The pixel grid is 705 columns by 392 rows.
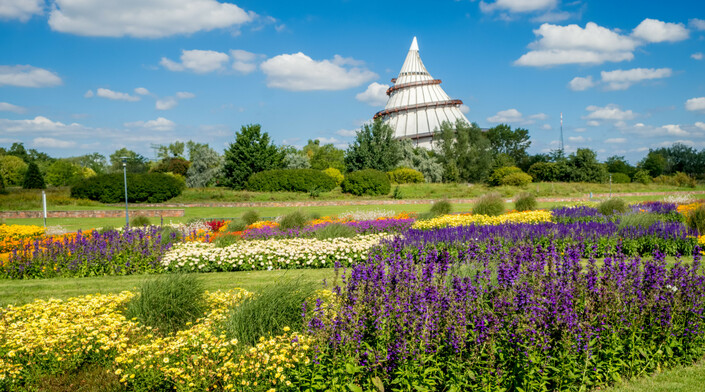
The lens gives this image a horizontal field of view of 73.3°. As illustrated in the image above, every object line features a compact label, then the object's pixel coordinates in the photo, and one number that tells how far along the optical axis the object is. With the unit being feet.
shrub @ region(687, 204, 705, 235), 35.96
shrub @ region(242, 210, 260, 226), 54.13
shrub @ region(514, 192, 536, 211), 63.63
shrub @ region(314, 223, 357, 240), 39.14
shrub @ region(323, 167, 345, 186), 131.37
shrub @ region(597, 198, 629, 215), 53.47
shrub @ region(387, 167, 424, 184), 136.87
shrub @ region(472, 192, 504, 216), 54.24
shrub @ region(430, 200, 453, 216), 59.62
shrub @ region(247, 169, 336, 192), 117.29
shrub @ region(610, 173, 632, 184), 164.30
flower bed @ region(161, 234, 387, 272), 31.14
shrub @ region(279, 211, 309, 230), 48.16
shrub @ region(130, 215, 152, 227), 52.39
